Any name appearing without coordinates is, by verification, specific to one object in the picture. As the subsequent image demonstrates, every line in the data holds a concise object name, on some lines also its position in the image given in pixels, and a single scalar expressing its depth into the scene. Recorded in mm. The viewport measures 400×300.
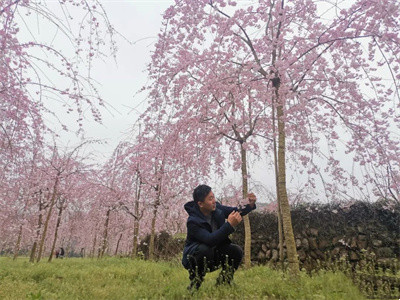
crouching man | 3730
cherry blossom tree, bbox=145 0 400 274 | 5137
